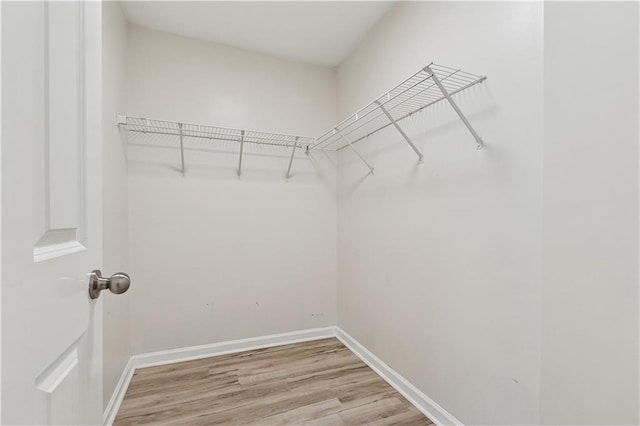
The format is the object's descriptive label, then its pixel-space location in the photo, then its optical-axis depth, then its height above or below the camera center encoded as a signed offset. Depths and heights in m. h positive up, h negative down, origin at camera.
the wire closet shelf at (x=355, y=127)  1.40 +0.61
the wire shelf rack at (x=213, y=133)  2.07 +0.61
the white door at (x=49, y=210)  0.37 +0.00
